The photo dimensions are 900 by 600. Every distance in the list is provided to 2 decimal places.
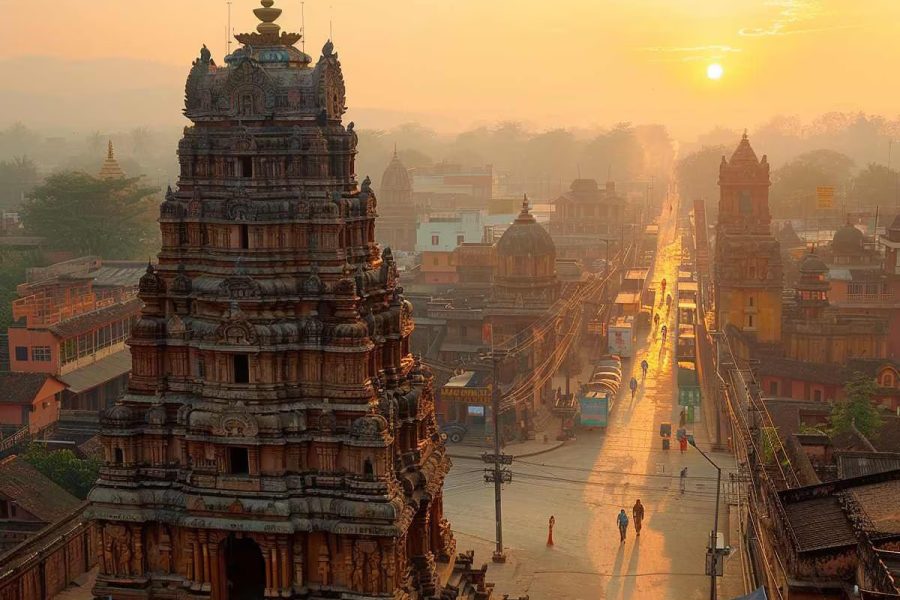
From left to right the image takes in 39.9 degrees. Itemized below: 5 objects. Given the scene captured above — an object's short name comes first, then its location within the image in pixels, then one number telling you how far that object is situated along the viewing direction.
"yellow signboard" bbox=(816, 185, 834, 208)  105.64
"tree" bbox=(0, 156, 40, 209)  169.75
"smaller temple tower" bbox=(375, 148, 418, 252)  112.50
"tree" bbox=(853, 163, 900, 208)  134.62
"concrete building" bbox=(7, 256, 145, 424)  49.22
